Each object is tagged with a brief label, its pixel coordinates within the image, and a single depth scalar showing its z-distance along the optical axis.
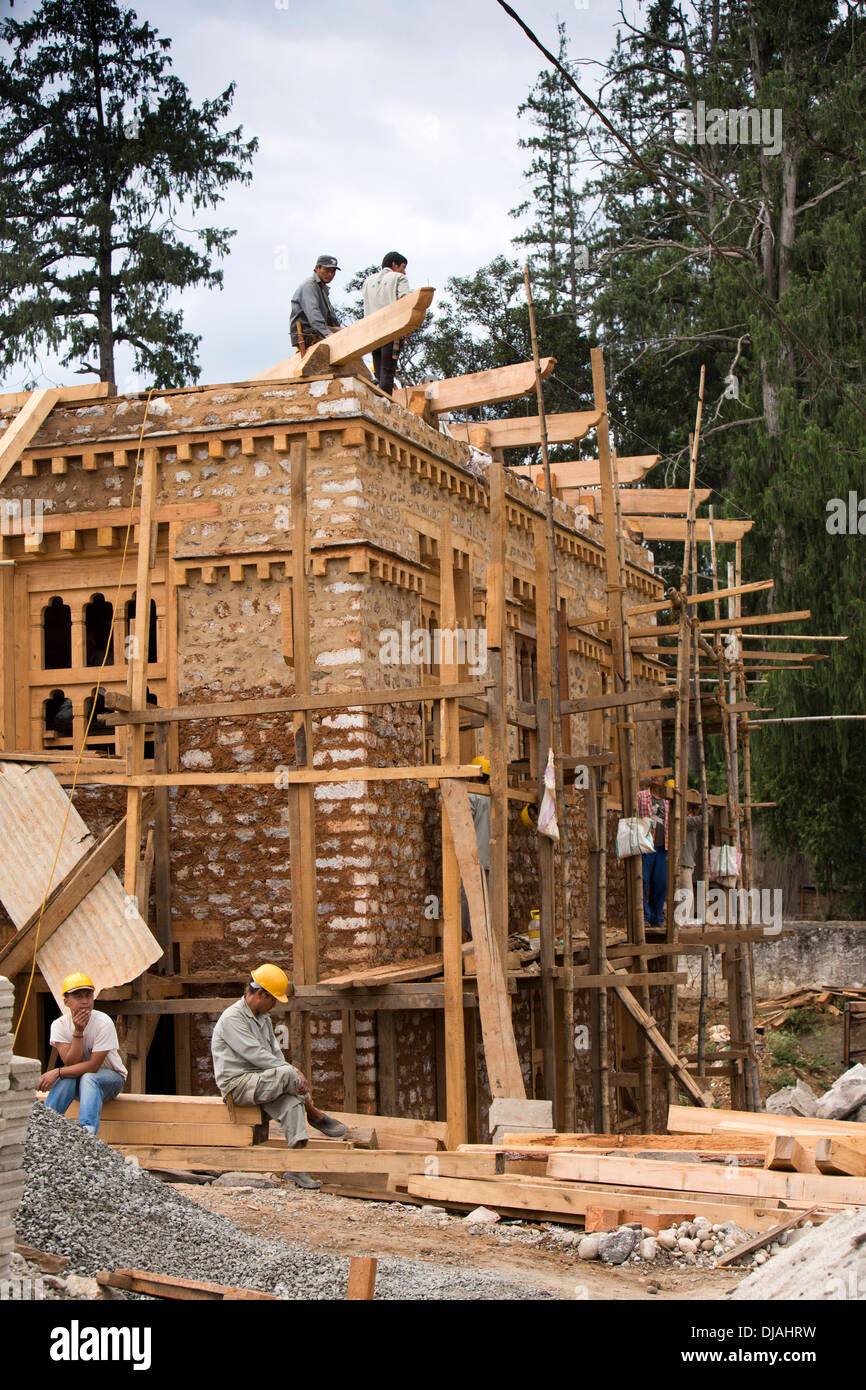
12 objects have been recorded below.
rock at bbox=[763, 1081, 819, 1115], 21.94
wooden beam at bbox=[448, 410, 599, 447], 17.75
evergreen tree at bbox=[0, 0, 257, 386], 32.62
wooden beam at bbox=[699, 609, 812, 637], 18.45
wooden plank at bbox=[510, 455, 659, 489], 20.52
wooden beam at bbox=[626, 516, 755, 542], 22.23
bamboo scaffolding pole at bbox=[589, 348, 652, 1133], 16.59
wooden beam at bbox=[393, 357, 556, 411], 16.98
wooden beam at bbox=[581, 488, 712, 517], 21.83
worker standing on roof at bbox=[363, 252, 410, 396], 17.41
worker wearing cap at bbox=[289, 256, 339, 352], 16.66
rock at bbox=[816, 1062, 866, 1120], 21.39
